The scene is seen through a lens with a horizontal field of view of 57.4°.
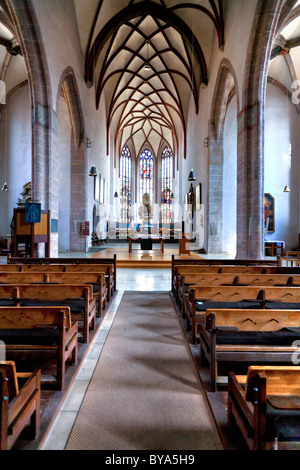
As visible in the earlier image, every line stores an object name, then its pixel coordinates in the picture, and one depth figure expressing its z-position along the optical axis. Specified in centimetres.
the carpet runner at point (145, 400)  167
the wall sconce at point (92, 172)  1213
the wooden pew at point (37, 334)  218
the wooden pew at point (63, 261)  582
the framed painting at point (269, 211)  1395
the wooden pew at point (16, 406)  129
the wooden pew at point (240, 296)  310
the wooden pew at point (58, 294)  306
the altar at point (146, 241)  1216
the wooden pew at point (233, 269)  500
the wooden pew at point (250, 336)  215
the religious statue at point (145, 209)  2691
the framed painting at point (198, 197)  1402
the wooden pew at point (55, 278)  402
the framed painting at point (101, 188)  1709
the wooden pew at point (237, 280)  402
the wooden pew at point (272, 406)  125
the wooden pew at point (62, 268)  482
